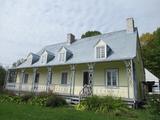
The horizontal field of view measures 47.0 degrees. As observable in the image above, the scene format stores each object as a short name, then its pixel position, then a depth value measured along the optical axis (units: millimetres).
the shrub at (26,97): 16647
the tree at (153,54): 35531
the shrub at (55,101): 14038
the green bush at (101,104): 11899
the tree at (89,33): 40216
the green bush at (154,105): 6268
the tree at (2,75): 28612
